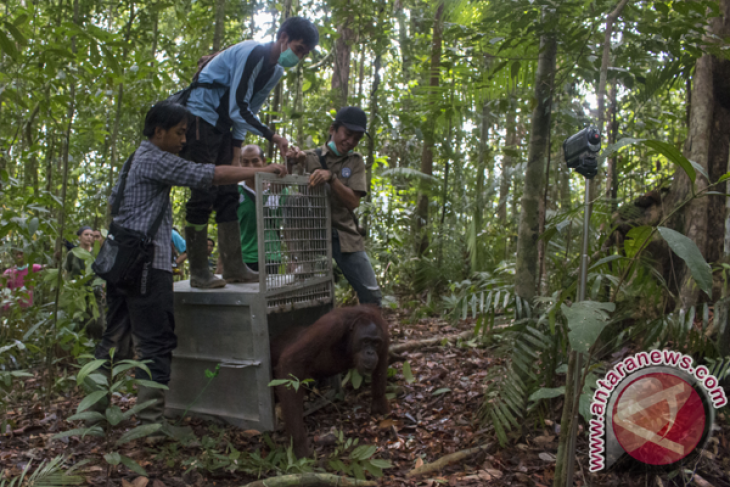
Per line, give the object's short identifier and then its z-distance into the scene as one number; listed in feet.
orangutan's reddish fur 10.91
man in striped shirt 11.91
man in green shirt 15.38
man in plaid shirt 10.50
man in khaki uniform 13.70
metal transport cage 11.03
